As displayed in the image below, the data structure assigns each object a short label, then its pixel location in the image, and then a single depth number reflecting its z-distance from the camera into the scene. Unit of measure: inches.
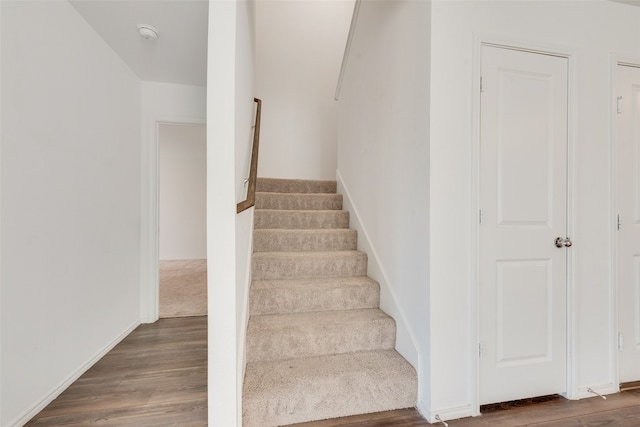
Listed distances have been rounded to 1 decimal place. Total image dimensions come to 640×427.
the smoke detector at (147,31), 77.2
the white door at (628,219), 67.3
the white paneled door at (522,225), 59.7
